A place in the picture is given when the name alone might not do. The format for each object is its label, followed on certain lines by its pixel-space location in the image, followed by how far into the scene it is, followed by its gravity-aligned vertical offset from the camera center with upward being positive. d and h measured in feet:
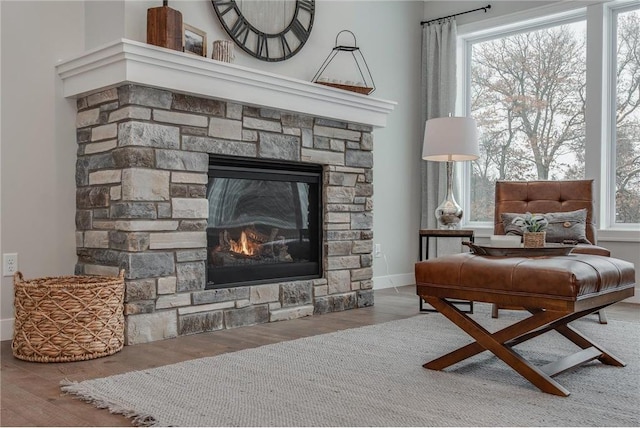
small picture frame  11.10 +3.00
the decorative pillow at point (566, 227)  12.65 -0.44
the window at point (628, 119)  15.34 +2.17
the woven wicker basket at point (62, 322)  8.80 -1.71
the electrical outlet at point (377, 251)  16.98 -1.27
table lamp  13.55 +1.38
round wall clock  12.47 +3.84
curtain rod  17.42 +5.57
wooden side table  12.82 -0.60
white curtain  17.87 +3.39
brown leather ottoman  6.92 -1.02
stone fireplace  9.99 +0.65
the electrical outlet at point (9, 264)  10.13 -1.00
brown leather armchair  13.35 +0.17
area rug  6.27 -2.17
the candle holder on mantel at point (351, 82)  13.82 +3.34
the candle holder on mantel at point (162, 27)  10.35 +2.98
